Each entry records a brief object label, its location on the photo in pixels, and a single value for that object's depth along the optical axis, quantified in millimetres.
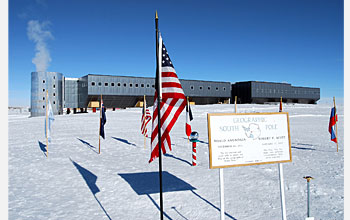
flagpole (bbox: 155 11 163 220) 5019
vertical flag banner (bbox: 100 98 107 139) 12891
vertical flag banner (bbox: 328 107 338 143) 11625
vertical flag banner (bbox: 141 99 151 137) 14122
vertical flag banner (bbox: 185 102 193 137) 11270
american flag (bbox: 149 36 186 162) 5293
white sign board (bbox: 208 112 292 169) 4781
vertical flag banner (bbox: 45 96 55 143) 11406
